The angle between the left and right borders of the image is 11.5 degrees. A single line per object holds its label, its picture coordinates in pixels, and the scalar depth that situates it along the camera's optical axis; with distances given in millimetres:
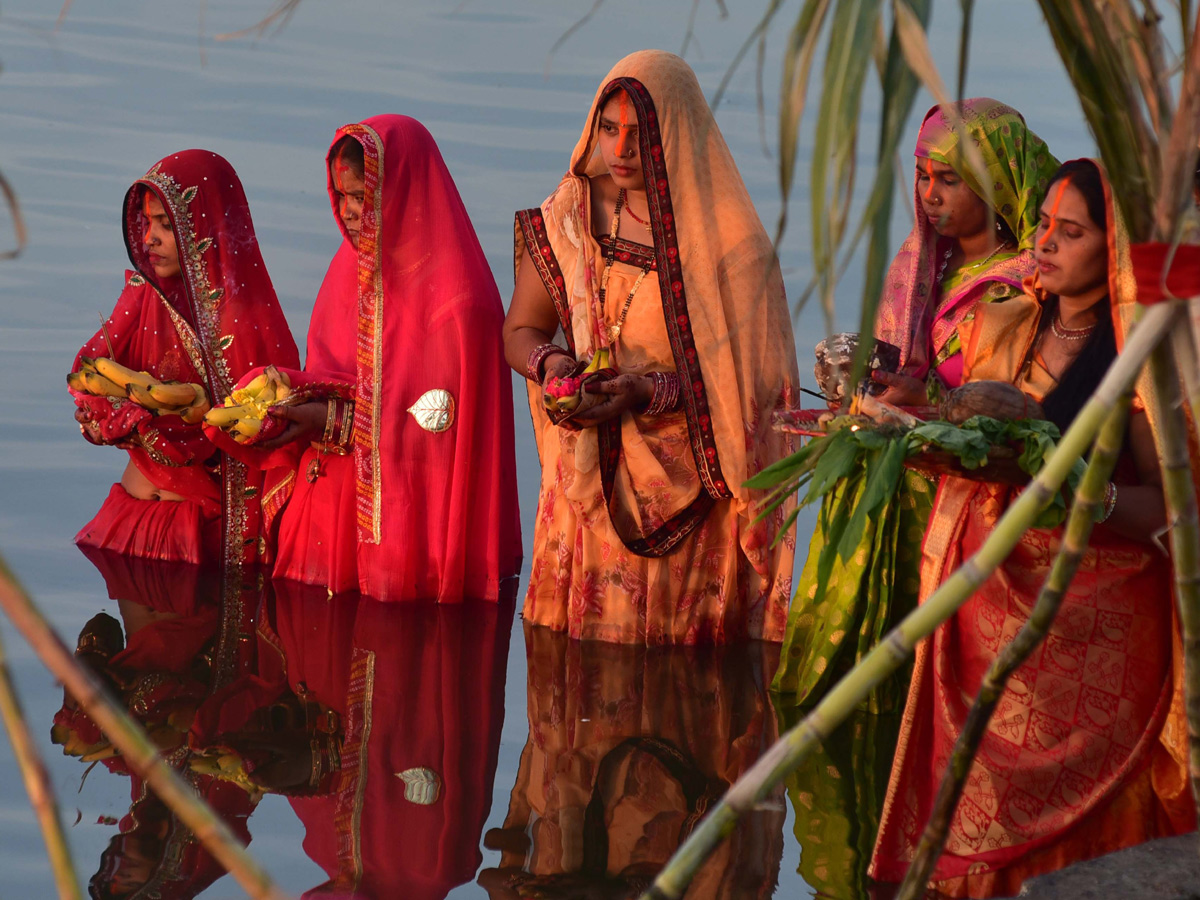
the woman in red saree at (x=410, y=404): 13031
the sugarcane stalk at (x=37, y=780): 4256
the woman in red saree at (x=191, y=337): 13120
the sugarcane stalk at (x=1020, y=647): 6057
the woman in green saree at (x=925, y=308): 12139
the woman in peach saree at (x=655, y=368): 12714
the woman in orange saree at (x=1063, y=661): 11693
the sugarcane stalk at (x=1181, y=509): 6000
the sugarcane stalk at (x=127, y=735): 4151
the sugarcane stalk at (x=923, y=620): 5458
